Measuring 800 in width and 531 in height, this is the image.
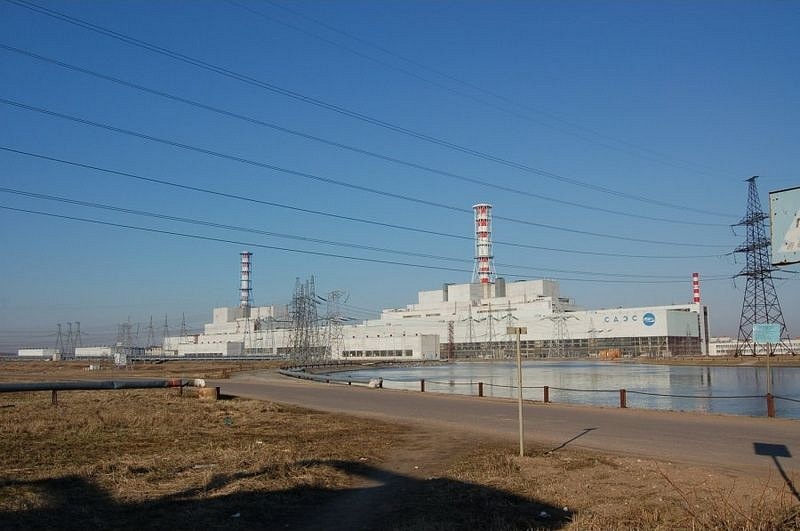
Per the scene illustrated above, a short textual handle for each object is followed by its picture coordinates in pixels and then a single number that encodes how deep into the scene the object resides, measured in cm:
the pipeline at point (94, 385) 2355
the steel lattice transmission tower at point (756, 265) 7957
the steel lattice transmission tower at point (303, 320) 9569
